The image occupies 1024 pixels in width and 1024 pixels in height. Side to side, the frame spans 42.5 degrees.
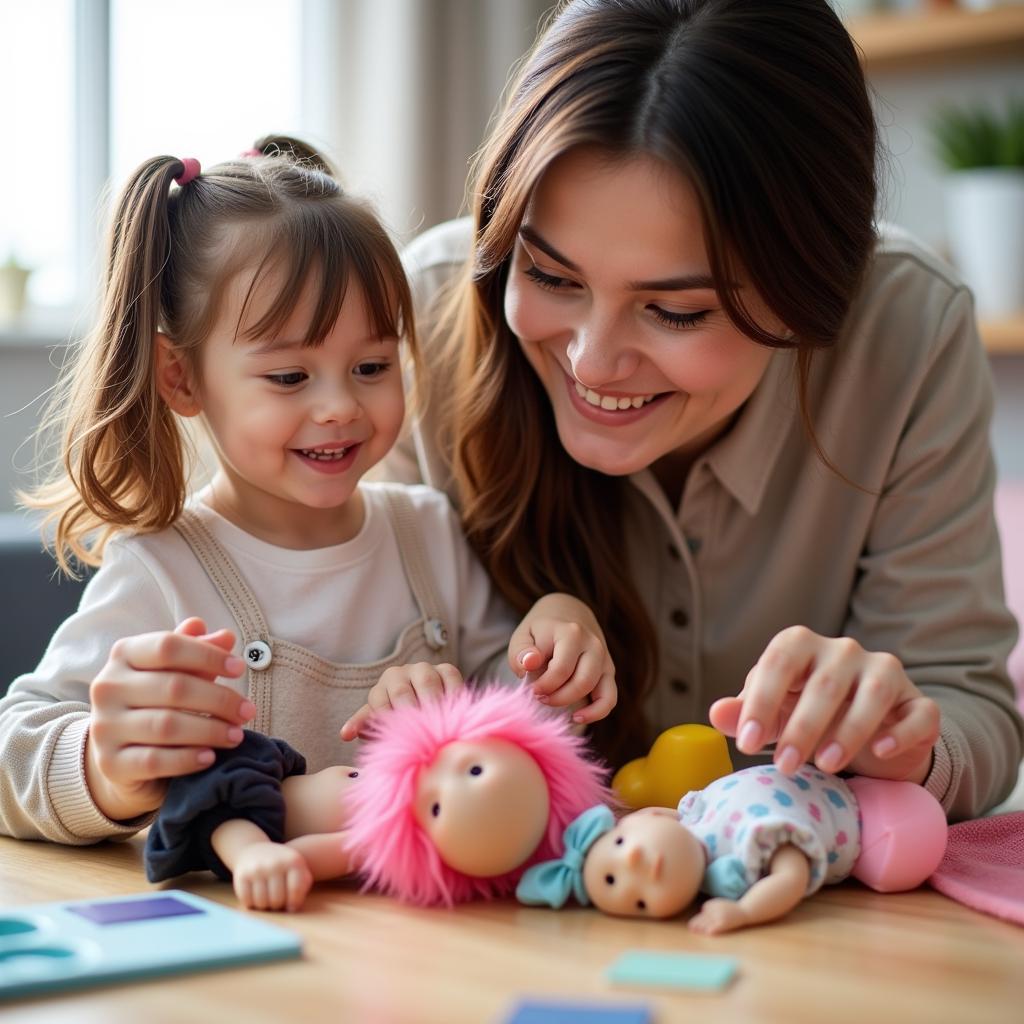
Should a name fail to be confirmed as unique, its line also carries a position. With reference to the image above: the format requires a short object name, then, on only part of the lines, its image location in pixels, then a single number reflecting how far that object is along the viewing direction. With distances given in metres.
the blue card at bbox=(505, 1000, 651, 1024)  0.62
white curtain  2.56
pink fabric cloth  0.85
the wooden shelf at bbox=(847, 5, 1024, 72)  2.21
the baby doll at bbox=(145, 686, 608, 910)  0.82
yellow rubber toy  1.00
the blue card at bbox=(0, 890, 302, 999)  0.68
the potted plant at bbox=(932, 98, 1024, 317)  2.27
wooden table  0.65
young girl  1.11
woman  1.02
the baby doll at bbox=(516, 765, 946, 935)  0.79
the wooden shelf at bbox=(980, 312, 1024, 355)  2.23
